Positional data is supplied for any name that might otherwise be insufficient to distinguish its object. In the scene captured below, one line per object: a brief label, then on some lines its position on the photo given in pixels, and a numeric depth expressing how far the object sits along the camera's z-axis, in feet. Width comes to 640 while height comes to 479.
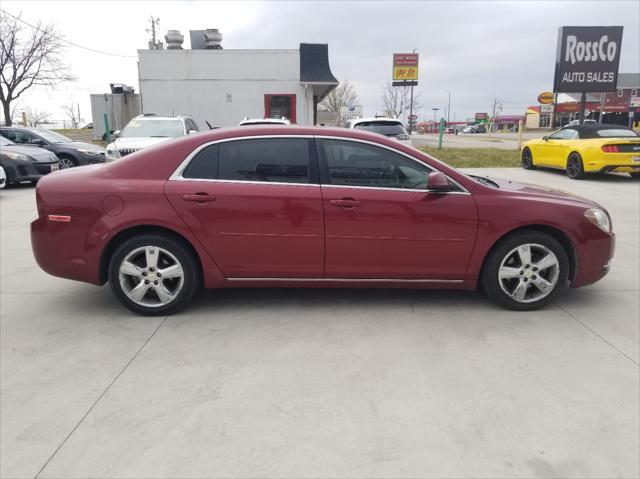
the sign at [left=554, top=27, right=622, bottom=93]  63.41
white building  77.30
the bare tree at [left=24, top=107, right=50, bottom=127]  227.30
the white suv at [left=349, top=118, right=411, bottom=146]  44.62
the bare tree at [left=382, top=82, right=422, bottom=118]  178.19
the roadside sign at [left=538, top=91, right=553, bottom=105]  251.60
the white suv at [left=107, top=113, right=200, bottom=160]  37.11
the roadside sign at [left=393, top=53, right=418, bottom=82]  156.04
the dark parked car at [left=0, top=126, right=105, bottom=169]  46.98
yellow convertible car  41.09
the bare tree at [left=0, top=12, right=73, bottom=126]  107.96
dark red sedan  13.14
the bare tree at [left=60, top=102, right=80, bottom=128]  291.32
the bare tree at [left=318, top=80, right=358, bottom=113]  199.82
